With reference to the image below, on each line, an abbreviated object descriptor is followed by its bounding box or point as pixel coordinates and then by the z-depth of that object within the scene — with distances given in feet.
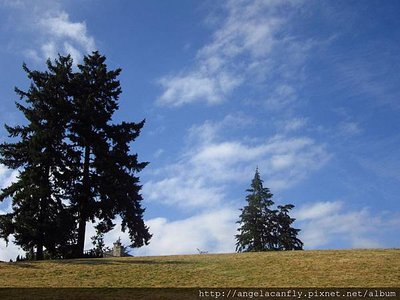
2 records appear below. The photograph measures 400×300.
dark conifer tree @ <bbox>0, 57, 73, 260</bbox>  104.53
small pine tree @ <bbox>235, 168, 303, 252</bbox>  165.48
